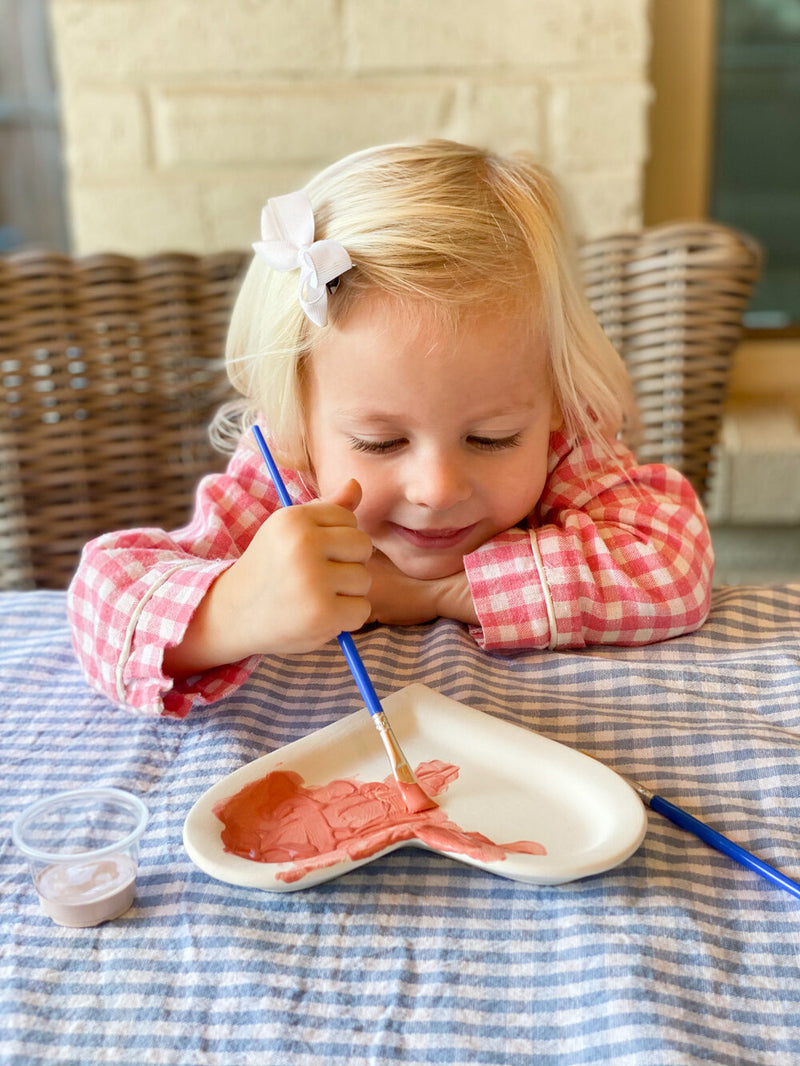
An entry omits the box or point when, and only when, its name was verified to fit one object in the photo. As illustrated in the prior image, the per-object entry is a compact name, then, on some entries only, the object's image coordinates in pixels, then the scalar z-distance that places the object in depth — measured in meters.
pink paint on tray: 0.53
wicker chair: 1.32
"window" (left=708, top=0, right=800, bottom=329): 1.61
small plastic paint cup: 0.51
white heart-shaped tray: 0.52
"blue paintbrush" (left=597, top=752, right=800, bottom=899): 0.52
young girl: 0.71
